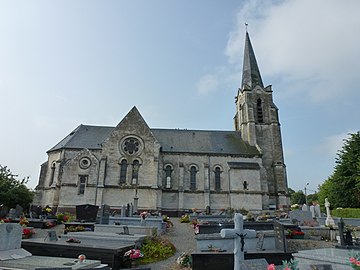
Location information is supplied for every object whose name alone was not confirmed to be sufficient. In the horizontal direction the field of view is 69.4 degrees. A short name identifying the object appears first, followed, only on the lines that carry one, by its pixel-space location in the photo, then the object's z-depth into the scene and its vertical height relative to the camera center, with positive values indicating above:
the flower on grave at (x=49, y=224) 16.48 -1.03
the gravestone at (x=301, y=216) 16.17 -0.27
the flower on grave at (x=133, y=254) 7.40 -1.25
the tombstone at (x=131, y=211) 20.74 -0.20
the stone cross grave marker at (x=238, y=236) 5.48 -0.53
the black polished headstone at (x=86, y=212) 17.50 -0.26
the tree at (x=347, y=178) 28.36 +3.76
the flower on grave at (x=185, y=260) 8.11 -1.55
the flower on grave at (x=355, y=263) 3.73 -0.71
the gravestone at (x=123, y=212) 20.08 -0.24
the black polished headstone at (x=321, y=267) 4.49 -0.92
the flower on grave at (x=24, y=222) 15.38 -0.84
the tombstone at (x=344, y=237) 8.18 -0.76
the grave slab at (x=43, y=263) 5.20 -1.11
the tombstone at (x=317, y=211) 19.81 +0.06
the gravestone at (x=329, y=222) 14.35 -0.55
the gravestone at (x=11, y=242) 5.59 -0.75
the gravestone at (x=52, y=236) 8.58 -0.91
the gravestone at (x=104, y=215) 14.85 -0.39
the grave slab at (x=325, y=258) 5.32 -0.96
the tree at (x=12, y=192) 22.92 +1.37
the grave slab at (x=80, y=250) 7.16 -1.17
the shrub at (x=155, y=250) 9.21 -1.48
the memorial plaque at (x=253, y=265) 4.77 -0.98
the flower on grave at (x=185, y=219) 21.71 -0.76
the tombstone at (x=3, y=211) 21.96 -0.34
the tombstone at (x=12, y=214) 18.65 -0.48
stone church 27.75 +4.32
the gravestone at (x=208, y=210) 26.17 -0.04
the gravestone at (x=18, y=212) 19.39 -0.35
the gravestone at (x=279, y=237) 8.78 -0.87
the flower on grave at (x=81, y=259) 5.55 -1.04
